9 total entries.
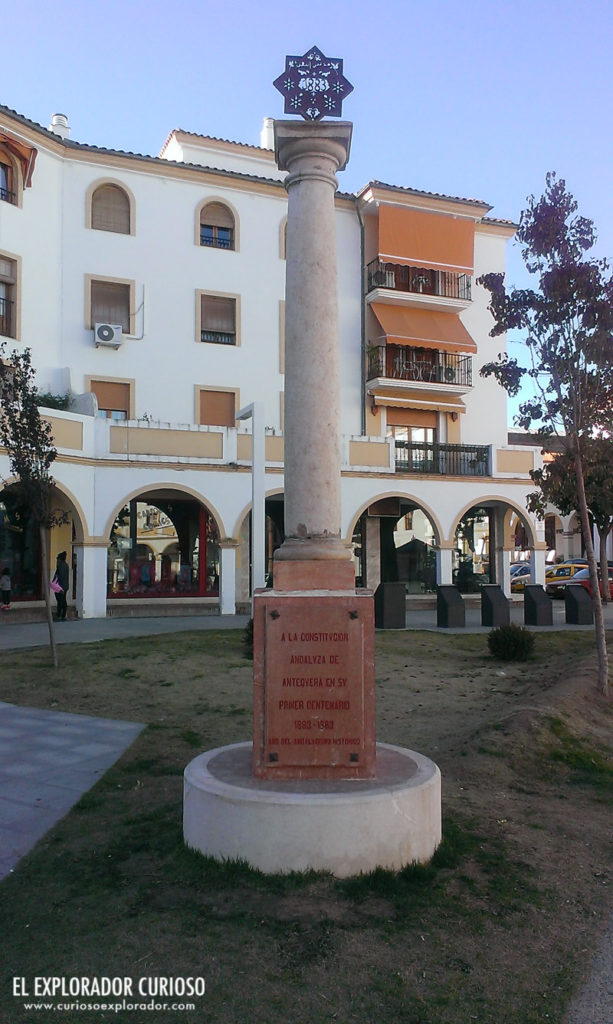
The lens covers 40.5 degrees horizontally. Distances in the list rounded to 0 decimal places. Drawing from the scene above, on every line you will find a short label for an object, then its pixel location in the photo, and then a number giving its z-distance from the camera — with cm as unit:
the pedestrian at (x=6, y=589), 1964
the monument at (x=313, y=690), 427
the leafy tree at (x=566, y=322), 1045
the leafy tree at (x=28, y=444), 1120
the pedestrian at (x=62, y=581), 1961
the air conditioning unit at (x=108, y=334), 2273
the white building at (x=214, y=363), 2117
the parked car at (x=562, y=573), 3336
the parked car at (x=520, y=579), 3111
